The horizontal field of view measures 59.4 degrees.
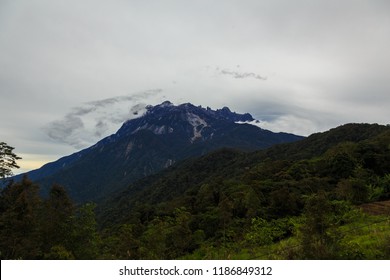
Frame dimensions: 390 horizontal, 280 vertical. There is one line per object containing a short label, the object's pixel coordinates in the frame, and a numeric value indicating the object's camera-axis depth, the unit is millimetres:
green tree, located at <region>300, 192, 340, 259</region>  9008
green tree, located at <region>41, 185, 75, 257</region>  16422
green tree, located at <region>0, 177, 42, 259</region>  15011
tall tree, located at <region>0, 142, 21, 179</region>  20797
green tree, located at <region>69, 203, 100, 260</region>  16844
